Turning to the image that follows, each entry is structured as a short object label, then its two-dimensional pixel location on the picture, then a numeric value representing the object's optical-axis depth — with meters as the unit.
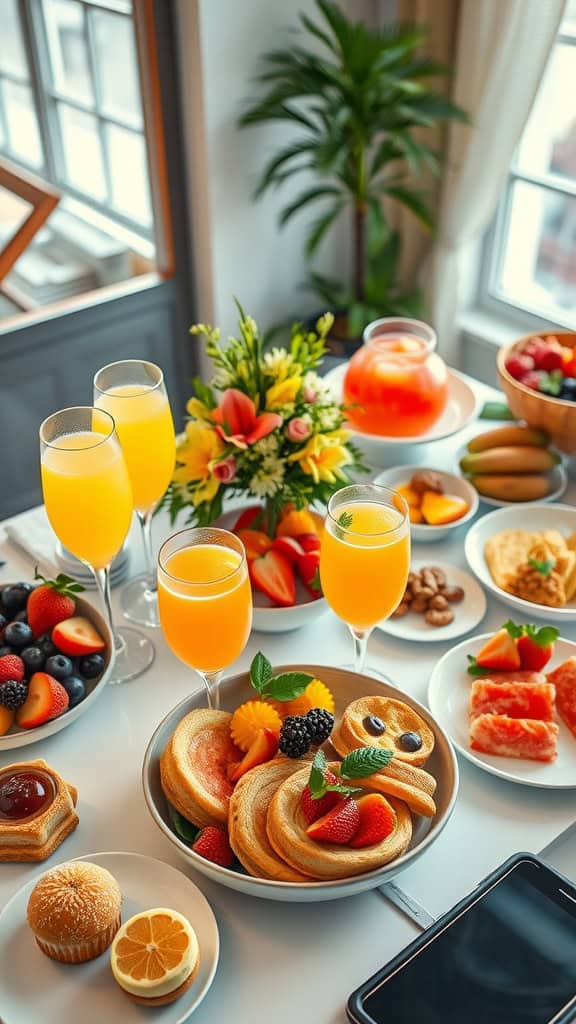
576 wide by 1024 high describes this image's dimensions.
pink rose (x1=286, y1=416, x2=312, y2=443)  1.29
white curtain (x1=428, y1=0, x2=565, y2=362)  2.41
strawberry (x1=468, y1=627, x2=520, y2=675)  1.23
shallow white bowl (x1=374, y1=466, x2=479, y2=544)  1.48
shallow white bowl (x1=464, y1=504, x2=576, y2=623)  1.45
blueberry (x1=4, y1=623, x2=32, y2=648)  1.20
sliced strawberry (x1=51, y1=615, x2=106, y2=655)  1.21
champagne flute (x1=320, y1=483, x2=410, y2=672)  1.08
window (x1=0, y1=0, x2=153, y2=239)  2.59
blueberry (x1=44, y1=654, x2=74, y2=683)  1.19
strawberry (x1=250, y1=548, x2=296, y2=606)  1.30
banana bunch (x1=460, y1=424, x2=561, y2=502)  1.59
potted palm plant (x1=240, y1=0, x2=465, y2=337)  2.47
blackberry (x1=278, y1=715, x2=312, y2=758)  1.02
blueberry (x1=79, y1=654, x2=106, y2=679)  1.22
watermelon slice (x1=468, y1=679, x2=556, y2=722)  1.18
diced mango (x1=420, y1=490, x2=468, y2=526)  1.50
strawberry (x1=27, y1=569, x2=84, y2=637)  1.23
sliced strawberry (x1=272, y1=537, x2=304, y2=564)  1.35
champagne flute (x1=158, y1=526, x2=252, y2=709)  1.03
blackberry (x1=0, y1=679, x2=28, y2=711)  1.14
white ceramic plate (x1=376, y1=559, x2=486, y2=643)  1.32
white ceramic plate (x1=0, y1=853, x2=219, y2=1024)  0.89
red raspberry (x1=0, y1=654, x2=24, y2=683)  1.15
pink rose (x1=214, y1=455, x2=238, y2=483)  1.29
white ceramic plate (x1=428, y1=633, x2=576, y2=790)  1.11
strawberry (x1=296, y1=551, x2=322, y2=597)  1.34
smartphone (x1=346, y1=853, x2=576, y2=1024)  0.87
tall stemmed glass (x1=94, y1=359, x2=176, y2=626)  1.24
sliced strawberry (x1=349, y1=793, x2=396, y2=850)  0.94
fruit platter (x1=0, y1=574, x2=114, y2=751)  1.15
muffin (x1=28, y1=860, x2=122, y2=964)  0.90
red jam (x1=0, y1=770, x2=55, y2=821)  1.04
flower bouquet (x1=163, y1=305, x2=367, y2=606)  1.30
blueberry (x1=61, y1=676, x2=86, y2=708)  1.18
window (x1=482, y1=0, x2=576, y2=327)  2.75
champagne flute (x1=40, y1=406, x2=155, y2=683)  1.12
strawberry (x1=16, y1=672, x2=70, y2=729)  1.15
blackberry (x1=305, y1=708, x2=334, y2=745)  1.03
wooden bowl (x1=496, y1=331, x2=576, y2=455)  1.58
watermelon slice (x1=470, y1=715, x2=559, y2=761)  1.14
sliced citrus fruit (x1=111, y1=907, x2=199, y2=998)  0.88
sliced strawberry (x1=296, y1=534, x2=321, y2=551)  1.37
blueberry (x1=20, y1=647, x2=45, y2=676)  1.18
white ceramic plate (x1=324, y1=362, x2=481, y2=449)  1.59
